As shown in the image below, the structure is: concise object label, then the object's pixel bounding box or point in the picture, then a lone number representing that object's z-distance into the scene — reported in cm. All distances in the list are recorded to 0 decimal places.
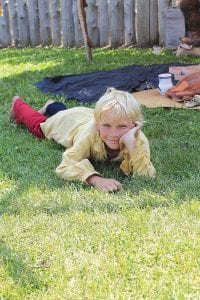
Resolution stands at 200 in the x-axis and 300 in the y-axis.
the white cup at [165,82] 563
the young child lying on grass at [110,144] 320
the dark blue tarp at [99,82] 586
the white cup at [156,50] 855
